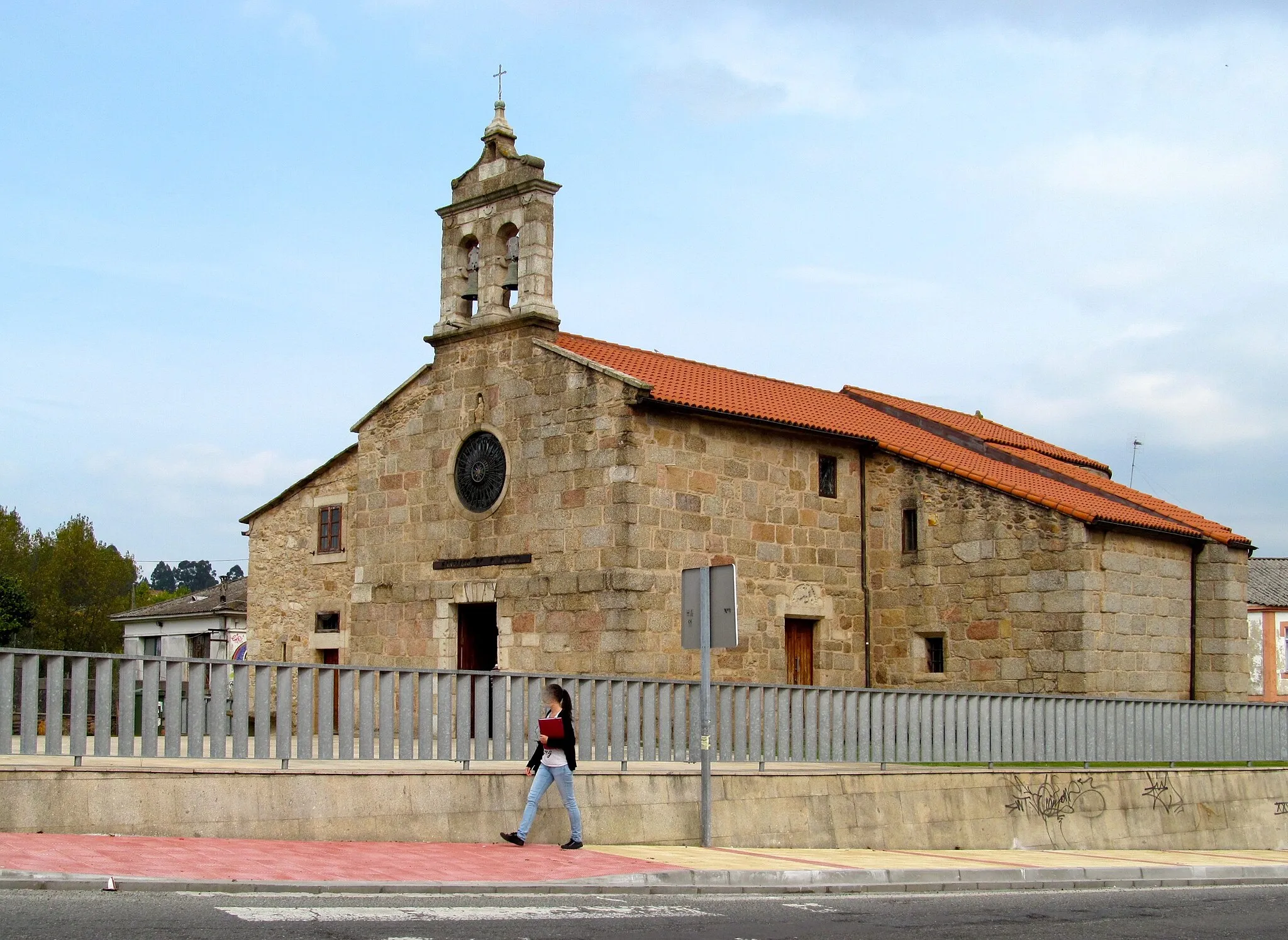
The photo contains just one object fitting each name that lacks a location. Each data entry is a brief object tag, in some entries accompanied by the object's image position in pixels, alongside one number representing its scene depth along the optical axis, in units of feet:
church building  75.25
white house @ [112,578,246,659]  119.34
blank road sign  43.70
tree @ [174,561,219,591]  593.83
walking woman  42.50
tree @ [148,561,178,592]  615.16
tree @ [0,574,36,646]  214.90
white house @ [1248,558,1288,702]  182.09
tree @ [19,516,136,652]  262.06
